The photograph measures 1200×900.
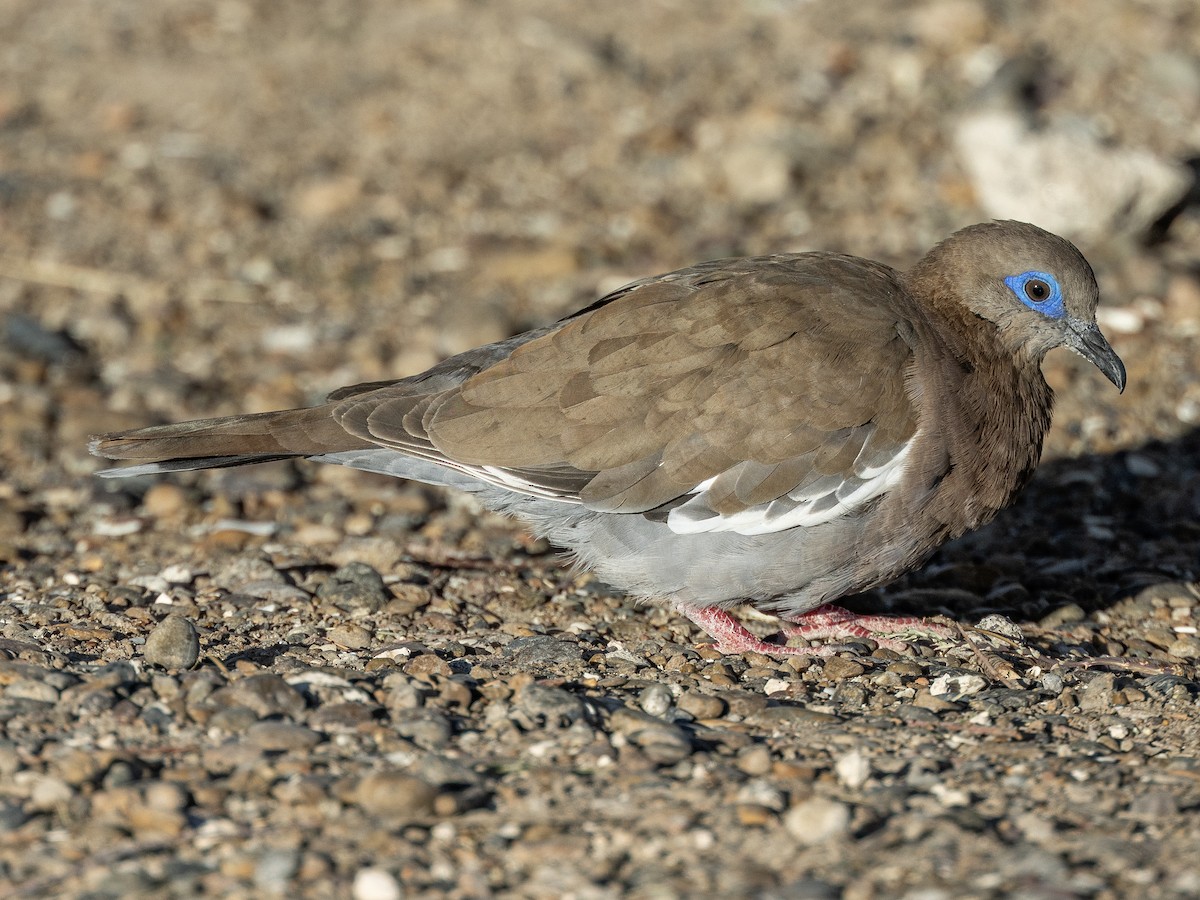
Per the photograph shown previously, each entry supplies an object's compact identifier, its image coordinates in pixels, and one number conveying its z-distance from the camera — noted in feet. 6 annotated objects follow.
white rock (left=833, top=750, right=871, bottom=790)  23.41
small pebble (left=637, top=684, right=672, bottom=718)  26.45
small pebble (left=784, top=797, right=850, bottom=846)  21.88
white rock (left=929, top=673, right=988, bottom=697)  27.73
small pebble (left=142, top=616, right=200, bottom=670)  27.30
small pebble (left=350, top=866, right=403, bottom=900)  20.51
